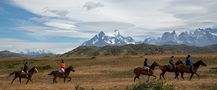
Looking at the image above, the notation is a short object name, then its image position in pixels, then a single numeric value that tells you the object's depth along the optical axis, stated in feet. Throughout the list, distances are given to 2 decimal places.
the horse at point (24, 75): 127.65
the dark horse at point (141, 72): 123.34
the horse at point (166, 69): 128.53
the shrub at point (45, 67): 223.30
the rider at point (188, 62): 125.37
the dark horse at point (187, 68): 124.88
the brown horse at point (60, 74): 126.52
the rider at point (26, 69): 127.77
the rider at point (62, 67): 127.43
